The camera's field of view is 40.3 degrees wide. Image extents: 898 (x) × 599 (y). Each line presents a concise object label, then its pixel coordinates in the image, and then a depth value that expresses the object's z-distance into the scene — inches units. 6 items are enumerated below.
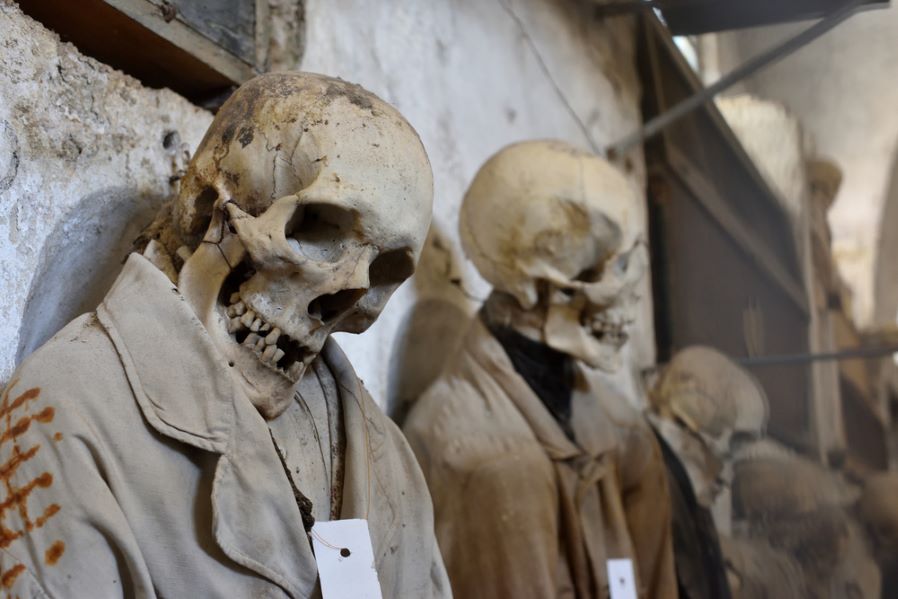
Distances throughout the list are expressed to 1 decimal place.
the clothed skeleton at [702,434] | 90.0
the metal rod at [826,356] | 122.5
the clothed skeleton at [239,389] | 43.8
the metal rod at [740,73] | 120.1
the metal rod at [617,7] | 125.5
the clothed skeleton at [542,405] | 71.2
